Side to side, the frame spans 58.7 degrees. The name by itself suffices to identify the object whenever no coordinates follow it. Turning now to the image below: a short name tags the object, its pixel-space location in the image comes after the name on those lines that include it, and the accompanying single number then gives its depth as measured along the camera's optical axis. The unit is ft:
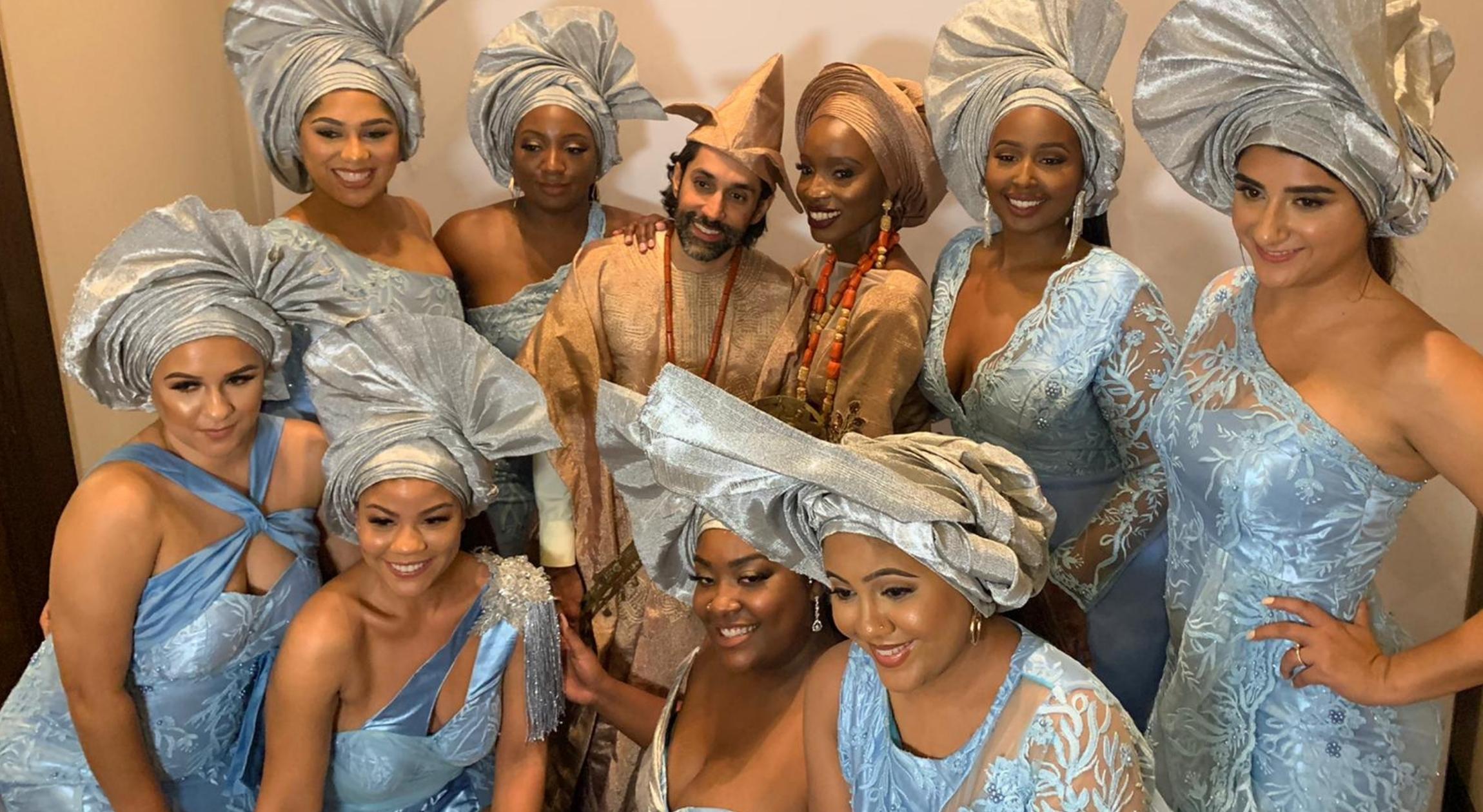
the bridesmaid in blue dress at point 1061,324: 8.22
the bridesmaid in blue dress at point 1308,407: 6.23
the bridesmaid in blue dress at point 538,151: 9.97
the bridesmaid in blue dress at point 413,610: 7.55
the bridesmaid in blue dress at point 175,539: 7.53
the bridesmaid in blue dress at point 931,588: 6.03
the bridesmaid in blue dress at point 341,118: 9.17
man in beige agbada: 8.81
